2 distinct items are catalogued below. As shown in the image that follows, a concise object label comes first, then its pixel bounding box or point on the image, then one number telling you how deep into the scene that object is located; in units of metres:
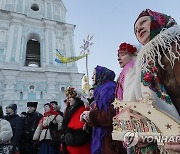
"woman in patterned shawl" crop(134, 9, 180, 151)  0.67
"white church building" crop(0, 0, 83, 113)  12.20
